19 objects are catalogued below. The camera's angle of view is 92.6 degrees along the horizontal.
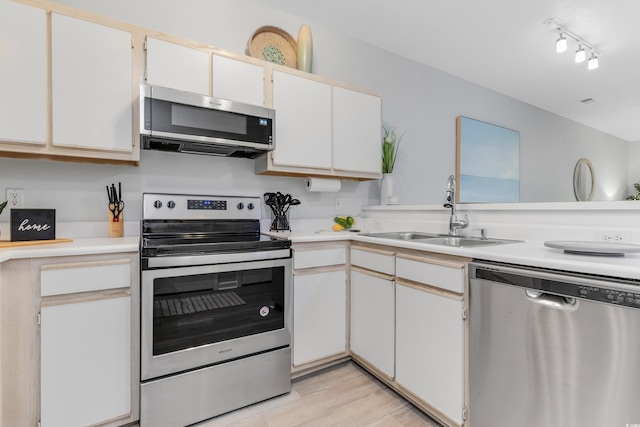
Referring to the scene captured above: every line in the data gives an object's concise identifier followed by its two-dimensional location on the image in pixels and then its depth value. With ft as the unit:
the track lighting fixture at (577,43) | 8.77
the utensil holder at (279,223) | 7.73
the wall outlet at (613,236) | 4.33
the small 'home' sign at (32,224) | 4.93
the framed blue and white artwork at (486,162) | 11.84
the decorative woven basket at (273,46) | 7.52
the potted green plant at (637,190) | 19.64
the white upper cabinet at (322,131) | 7.13
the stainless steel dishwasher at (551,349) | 3.09
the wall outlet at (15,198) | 5.43
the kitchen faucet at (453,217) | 6.33
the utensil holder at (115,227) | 6.04
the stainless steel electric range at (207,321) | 4.83
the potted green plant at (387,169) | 9.25
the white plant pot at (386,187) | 9.21
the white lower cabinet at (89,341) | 4.33
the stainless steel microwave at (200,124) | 5.34
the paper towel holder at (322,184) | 8.11
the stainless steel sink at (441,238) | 5.74
